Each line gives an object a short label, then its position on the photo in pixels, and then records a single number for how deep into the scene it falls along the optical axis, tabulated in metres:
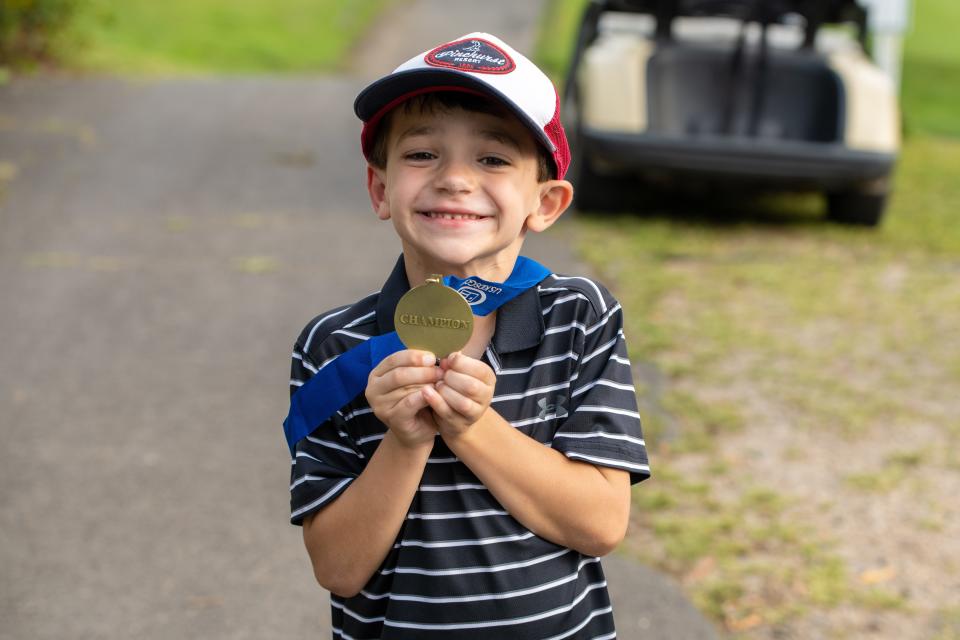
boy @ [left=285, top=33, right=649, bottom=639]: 1.71
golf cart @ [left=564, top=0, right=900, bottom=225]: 7.13
